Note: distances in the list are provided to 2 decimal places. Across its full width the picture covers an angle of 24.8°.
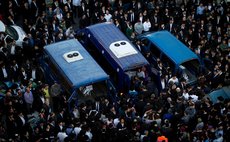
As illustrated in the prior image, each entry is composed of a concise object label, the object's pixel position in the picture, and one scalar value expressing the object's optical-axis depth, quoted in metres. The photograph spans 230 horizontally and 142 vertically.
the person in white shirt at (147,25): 23.55
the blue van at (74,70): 19.25
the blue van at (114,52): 20.34
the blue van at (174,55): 21.08
